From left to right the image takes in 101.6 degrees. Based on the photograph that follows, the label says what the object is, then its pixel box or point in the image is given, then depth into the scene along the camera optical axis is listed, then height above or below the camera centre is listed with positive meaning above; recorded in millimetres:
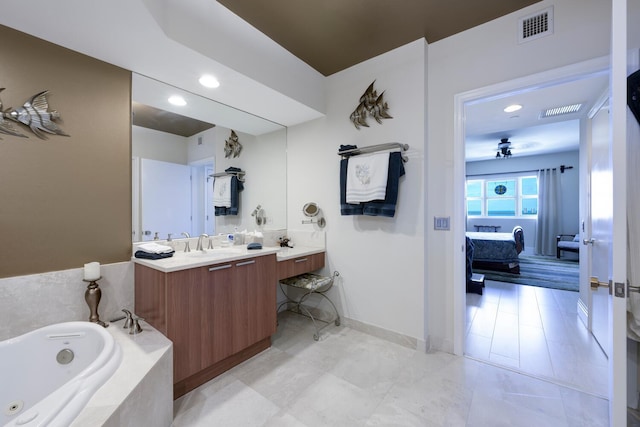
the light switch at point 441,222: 2170 -81
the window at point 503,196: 6934 +461
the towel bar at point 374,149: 2249 +580
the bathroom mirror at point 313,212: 2854 +7
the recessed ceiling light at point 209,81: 2005 +1039
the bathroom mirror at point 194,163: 2047 +472
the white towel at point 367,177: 2264 +321
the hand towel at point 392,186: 2229 +230
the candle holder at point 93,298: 1642 -541
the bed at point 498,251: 4781 -716
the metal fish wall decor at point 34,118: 1448 +541
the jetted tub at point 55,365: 1081 -738
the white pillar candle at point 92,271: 1634 -371
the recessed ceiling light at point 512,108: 3156 +1306
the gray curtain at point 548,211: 6410 +51
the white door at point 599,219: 1869 -42
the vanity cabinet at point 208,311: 1626 -685
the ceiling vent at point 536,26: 1775 +1305
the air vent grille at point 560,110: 3148 +1308
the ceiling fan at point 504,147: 5089 +1360
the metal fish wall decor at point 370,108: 2398 +983
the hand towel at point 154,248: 1859 -263
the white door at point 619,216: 1010 -11
